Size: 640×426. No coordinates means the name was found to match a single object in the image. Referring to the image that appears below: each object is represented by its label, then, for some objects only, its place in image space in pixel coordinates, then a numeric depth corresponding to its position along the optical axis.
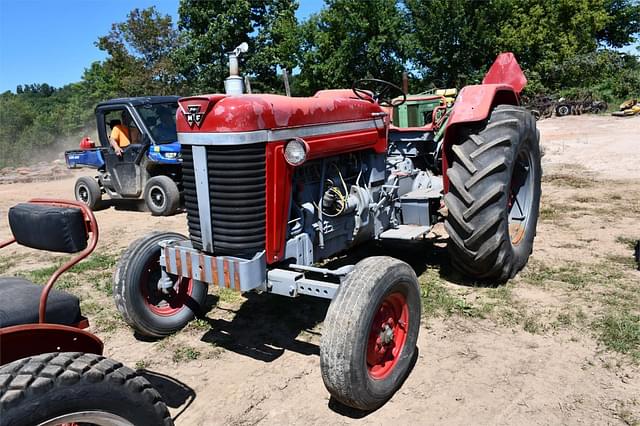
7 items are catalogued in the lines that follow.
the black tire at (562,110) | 23.05
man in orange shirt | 9.05
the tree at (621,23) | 32.97
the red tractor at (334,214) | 2.84
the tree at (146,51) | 23.48
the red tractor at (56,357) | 1.64
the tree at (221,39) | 22.02
